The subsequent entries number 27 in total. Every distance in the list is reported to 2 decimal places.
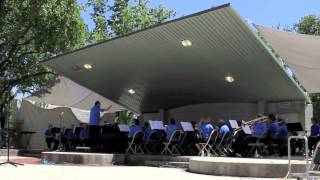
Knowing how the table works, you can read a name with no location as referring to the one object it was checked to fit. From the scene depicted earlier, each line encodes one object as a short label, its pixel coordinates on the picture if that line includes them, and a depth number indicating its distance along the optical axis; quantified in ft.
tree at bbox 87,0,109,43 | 114.42
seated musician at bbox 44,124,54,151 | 79.20
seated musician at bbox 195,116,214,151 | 56.70
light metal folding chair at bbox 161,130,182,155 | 57.82
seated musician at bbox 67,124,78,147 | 67.55
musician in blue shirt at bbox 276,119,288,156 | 53.83
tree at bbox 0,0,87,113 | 76.28
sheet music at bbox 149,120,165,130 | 58.77
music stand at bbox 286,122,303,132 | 59.00
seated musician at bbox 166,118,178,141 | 57.67
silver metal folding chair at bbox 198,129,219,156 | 55.57
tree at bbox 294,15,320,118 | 158.51
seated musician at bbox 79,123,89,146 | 63.97
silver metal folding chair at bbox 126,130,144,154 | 60.54
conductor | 60.85
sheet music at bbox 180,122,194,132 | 56.75
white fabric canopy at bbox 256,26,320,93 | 56.70
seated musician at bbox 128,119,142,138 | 61.21
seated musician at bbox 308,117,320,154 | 56.30
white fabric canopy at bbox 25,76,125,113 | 99.55
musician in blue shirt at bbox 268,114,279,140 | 53.21
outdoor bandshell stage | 51.83
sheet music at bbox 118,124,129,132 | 62.44
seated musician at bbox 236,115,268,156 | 52.95
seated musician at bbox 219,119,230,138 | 55.93
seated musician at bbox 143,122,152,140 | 60.09
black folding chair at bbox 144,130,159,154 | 59.72
